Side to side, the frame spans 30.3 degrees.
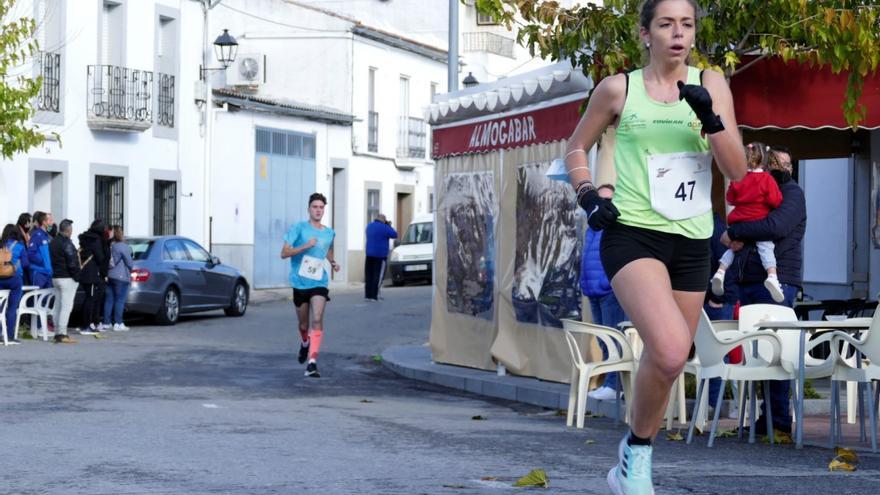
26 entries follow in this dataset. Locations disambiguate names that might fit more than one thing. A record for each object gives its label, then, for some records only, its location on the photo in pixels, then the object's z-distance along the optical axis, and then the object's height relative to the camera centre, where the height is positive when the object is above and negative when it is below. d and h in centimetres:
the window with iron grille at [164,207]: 3506 +52
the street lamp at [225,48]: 3441 +391
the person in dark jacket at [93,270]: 2306 -57
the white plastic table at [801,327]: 957 -54
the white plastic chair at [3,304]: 2056 -96
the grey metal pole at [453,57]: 2383 +263
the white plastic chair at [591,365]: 1118 -90
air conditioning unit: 4216 +421
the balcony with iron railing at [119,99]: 3203 +266
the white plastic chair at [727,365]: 976 -76
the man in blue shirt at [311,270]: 1584 -37
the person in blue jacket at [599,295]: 1267 -47
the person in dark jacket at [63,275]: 2133 -59
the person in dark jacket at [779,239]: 1061 -1
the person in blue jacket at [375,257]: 3258 -48
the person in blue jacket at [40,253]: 2259 -33
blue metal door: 3925 +101
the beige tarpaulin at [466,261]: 1594 -28
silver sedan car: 2522 -82
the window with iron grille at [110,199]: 3281 +64
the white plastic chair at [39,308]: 2133 -104
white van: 4078 -63
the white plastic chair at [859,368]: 933 -76
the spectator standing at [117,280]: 2388 -73
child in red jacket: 1059 +26
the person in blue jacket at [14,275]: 2105 -58
